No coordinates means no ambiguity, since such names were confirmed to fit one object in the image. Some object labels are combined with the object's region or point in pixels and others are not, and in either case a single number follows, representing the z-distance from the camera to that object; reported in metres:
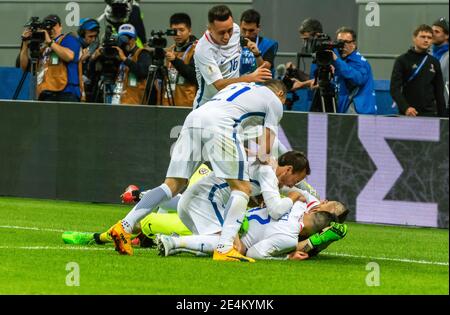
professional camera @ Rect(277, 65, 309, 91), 16.67
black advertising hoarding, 14.84
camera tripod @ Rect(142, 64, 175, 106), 16.94
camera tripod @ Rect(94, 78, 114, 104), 18.19
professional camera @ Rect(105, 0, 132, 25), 18.08
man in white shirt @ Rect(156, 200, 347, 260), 11.09
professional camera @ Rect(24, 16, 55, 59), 17.48
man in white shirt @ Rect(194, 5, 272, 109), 12.15
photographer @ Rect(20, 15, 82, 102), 17.38
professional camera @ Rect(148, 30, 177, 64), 16.64
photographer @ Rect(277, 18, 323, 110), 16.71
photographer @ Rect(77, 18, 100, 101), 19.03
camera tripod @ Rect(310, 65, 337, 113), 16.05
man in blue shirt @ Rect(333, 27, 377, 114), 15.95
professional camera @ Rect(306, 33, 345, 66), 15.69
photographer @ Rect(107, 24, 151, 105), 17.47
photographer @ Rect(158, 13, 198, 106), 16.31
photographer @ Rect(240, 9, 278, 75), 15.97
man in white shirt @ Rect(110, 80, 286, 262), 10.84
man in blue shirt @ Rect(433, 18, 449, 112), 16.41
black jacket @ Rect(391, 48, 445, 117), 15.88
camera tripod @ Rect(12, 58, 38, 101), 18.03
